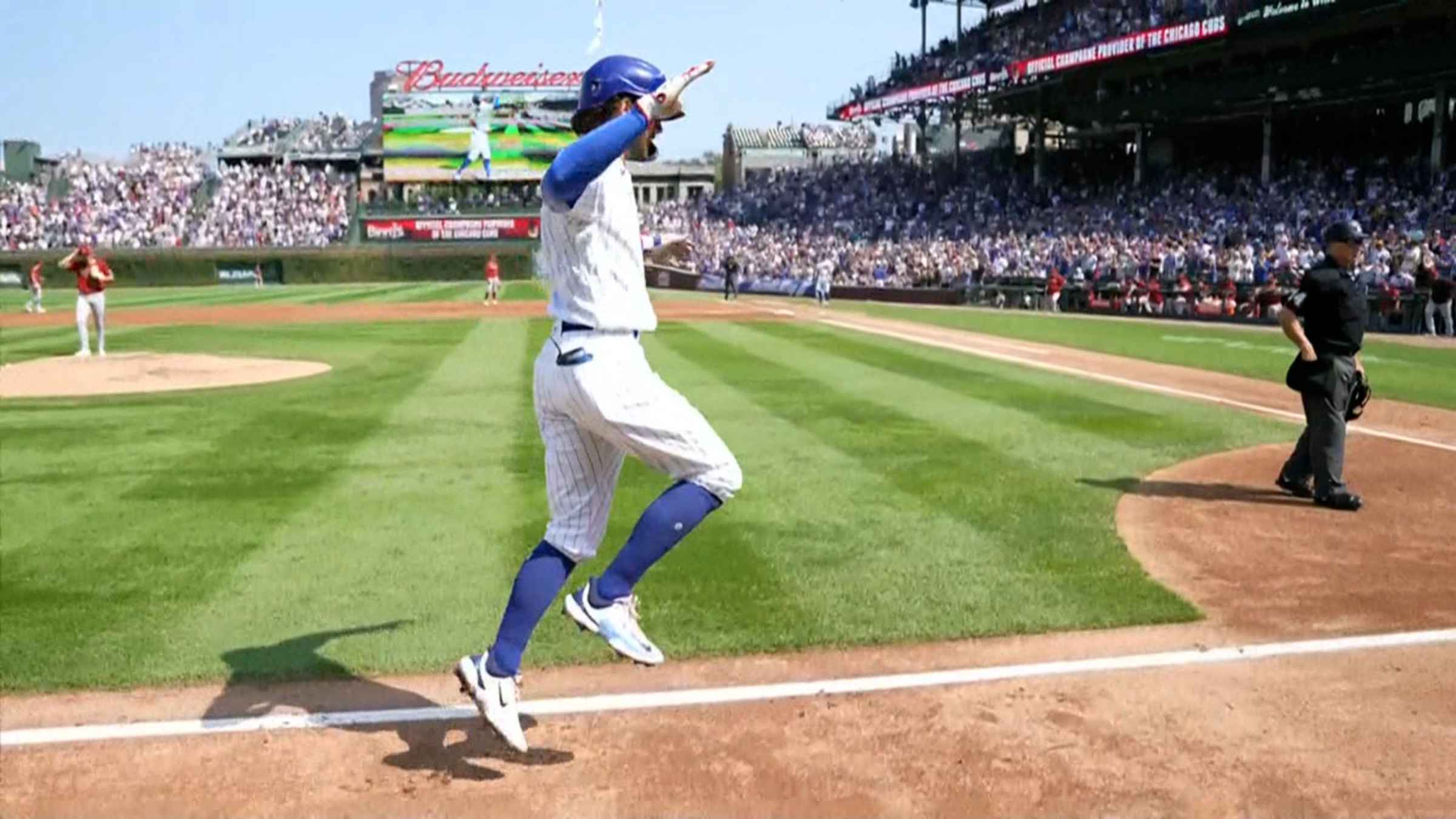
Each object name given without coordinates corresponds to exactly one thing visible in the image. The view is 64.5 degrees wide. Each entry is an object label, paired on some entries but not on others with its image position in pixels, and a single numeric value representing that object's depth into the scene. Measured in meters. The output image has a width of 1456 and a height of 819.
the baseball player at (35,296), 31.00
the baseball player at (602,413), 3.69
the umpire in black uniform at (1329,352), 7.10
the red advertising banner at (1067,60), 35.38
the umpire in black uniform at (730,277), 38.69
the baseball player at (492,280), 33.38
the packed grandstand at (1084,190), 31.05
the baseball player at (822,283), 36.81
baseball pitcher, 16.50
